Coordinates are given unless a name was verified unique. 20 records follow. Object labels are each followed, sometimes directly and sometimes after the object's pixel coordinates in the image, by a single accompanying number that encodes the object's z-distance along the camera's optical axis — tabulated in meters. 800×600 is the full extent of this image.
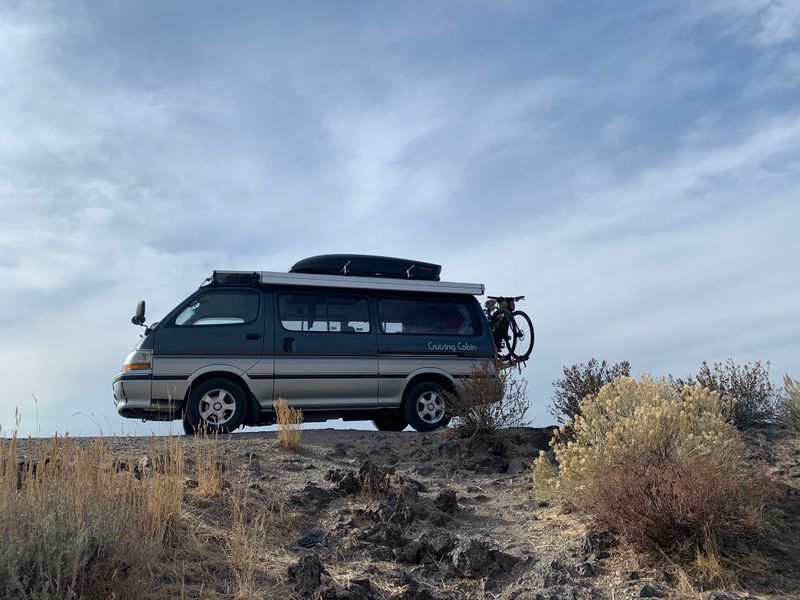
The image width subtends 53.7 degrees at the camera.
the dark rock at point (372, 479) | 7.54
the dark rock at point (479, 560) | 5.98
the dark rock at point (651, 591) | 5.64
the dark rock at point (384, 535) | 6.42
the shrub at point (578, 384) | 10.97
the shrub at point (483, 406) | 10.32
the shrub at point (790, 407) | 10.21
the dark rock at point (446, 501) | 7.45
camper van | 10.39
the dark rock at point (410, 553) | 6.15
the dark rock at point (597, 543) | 6.37
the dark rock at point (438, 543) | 6.21
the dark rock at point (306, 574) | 5.30
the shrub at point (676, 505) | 6.12
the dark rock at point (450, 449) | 9.79
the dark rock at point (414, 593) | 5.38
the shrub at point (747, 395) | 10.65
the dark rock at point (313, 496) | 7.27
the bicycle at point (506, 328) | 12.76
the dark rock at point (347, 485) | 7.58
